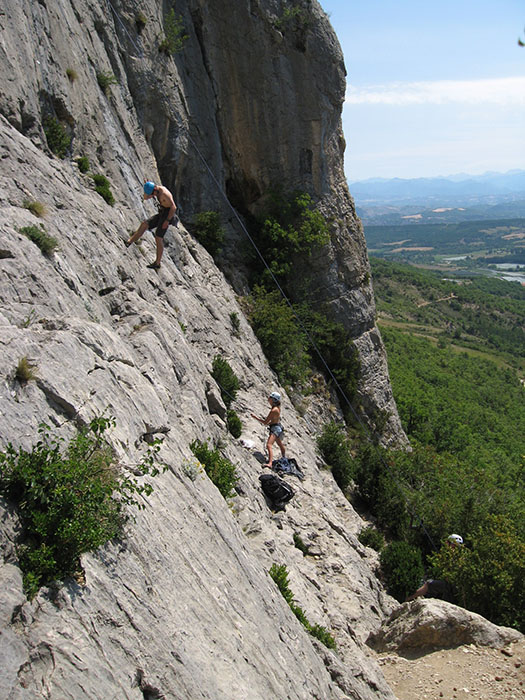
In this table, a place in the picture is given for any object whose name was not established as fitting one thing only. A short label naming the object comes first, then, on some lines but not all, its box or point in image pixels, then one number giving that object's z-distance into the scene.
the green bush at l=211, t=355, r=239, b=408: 14.27
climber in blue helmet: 12.47
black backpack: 12.24
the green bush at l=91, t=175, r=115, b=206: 13.15
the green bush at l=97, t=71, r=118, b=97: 15.14
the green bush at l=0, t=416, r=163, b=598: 4.78
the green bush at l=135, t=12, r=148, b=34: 17.59
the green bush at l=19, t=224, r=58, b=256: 8.38
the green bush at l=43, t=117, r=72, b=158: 12.17
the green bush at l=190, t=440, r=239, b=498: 9.55
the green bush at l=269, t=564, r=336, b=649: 9.46
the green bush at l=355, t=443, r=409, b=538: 17.42
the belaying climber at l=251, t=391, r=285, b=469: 13.55
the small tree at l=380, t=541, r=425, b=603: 14.23
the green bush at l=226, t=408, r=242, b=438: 13.17
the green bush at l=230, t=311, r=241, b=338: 17.62
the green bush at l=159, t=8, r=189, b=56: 18.73
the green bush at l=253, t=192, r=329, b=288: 22.77
